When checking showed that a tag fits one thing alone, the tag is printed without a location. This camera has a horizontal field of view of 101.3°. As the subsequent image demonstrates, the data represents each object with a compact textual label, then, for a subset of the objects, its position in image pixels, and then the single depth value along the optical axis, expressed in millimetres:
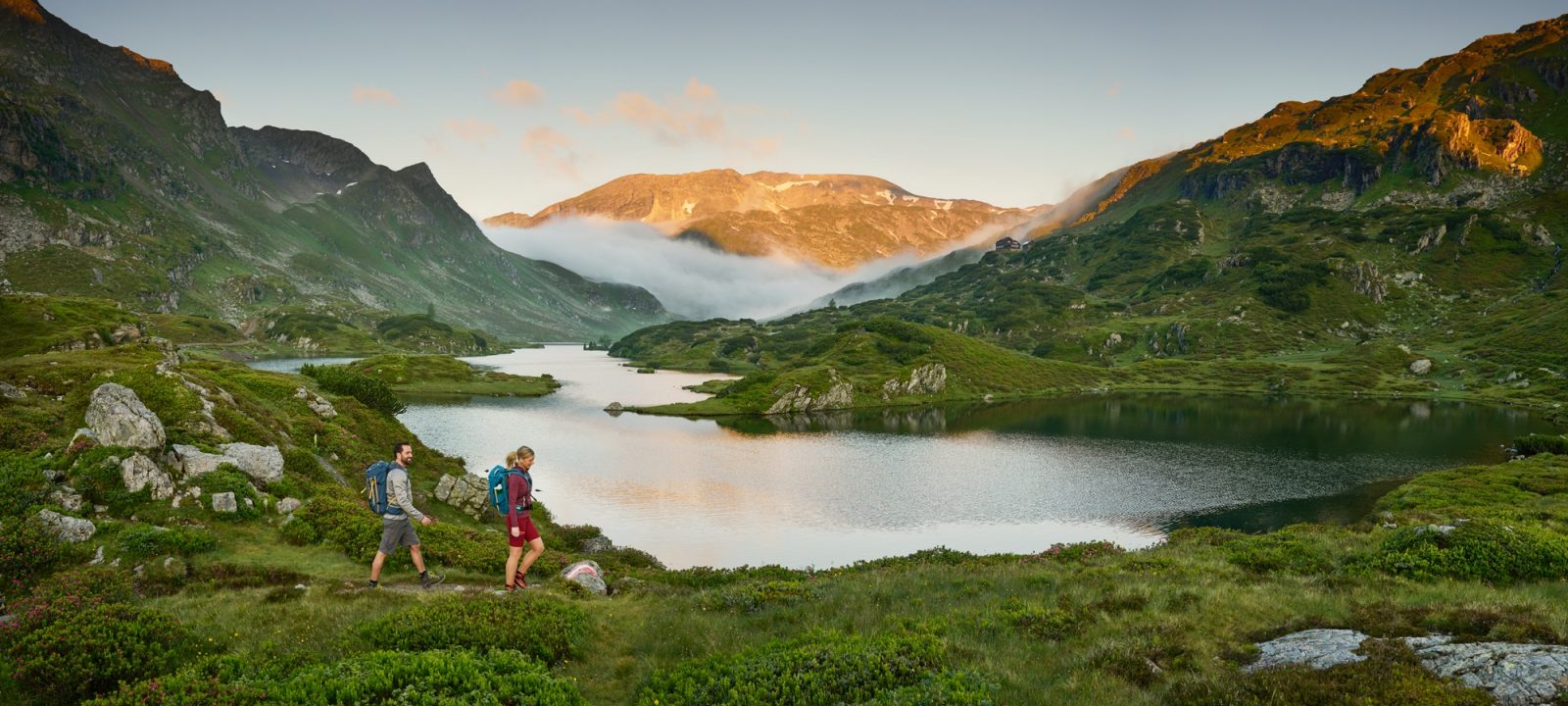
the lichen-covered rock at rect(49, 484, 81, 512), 22219
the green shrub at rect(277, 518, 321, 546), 25762
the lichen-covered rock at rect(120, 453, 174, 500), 24453
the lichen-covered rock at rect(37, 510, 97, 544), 20234
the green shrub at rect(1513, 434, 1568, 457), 85488
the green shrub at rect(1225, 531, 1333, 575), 23953
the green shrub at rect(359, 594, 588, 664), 14117
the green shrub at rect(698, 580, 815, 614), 21172
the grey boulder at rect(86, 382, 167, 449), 25562
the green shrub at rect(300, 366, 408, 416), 65938
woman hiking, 20516
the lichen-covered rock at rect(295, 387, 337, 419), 48000
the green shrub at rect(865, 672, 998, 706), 11188
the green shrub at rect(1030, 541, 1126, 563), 31969
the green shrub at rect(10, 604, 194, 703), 11406
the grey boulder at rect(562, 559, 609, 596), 25516
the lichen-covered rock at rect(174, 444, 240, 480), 26719
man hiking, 20812
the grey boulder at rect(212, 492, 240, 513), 25645
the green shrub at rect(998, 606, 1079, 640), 16891
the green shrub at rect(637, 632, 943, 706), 12102
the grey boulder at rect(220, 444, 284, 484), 29000
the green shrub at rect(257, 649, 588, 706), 10477
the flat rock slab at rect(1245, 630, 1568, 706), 9930
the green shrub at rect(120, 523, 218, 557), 20953
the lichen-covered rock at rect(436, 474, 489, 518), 45375
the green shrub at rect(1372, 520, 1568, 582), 20094
